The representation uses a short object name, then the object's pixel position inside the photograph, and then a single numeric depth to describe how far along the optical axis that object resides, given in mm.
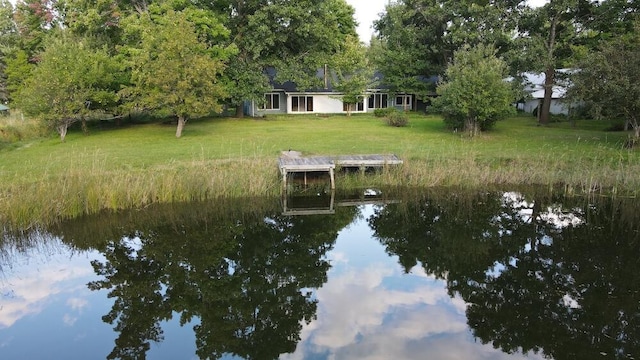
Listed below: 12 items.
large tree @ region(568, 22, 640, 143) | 17156
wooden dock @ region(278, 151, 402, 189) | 14109
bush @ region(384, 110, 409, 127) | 28594
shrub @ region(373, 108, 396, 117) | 34781
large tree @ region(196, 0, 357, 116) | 28719
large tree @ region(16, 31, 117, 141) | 21766
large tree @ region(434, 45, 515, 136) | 22172
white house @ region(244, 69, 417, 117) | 37688
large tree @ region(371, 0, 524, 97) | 28172
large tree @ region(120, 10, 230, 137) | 21734
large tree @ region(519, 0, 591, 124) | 26281
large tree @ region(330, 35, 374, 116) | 35625
